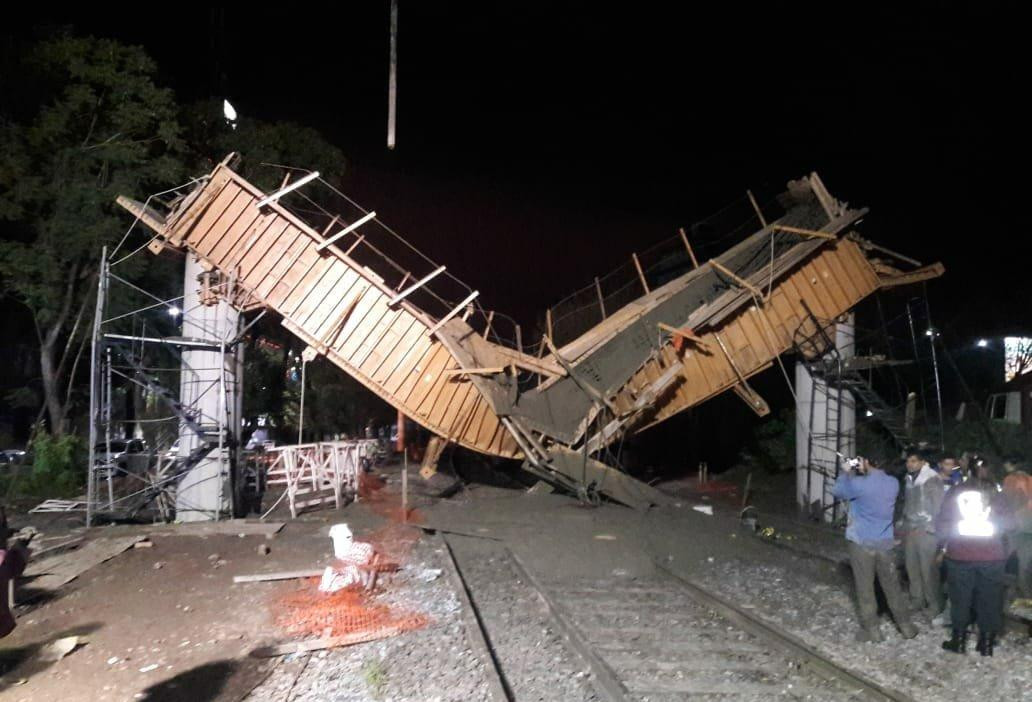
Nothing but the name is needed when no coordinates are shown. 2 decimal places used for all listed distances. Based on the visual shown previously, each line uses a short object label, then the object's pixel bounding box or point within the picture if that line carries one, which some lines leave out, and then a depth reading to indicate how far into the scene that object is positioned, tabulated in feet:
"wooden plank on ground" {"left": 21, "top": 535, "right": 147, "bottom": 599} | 31.81
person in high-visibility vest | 23.50
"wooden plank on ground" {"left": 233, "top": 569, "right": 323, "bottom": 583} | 32.43
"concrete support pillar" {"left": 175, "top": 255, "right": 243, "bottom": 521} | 49.03
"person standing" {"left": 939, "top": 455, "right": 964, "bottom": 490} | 28.50
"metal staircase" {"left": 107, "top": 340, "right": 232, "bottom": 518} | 47.26
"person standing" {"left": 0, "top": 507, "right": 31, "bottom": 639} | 17.62
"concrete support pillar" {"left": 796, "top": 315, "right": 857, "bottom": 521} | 52.85
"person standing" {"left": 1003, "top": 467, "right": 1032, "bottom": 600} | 27.76
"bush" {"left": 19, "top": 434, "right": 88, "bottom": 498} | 62.95
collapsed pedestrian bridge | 46.83
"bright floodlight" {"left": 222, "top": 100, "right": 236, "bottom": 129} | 77.25
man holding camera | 24.94
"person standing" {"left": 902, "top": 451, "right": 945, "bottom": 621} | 27.48
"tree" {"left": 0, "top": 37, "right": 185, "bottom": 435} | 62.13
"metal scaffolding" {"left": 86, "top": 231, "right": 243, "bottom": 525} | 47.06
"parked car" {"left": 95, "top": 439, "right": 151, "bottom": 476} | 53.12
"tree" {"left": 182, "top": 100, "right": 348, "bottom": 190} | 73.31
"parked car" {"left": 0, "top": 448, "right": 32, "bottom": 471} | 71.56
